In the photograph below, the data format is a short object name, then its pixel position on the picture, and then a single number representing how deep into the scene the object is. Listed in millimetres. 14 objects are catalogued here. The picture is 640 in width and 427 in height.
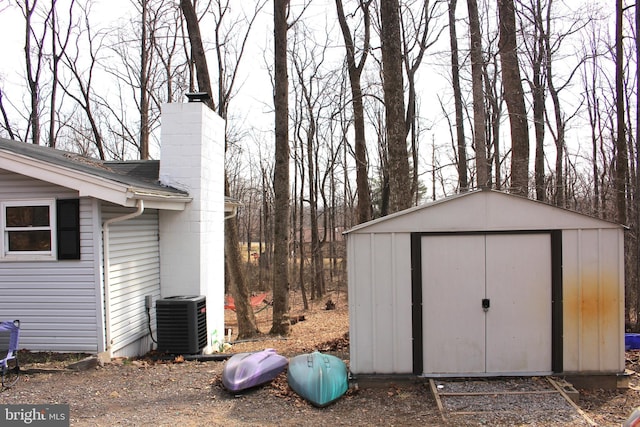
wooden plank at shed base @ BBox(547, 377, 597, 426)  4598
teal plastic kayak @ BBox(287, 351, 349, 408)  5355
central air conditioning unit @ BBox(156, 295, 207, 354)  7680
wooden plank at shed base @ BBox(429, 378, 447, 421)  4880
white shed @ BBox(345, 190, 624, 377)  5715
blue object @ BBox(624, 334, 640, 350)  7723
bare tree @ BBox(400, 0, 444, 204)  15344
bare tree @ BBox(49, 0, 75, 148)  21188
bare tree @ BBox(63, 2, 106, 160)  21562
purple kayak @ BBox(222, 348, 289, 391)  5645
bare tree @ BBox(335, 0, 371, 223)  14422
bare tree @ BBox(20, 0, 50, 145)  20250
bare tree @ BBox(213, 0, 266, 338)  13000
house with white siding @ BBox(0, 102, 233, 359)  6648
